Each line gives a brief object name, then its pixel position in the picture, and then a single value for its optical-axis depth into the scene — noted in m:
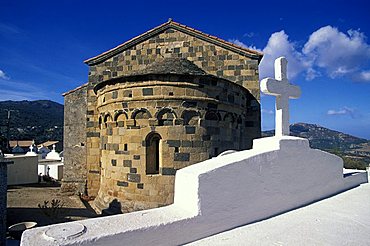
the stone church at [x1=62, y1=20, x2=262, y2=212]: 7.92
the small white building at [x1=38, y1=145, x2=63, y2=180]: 18.63
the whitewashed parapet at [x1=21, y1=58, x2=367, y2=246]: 2.17
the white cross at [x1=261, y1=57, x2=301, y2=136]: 3.80
